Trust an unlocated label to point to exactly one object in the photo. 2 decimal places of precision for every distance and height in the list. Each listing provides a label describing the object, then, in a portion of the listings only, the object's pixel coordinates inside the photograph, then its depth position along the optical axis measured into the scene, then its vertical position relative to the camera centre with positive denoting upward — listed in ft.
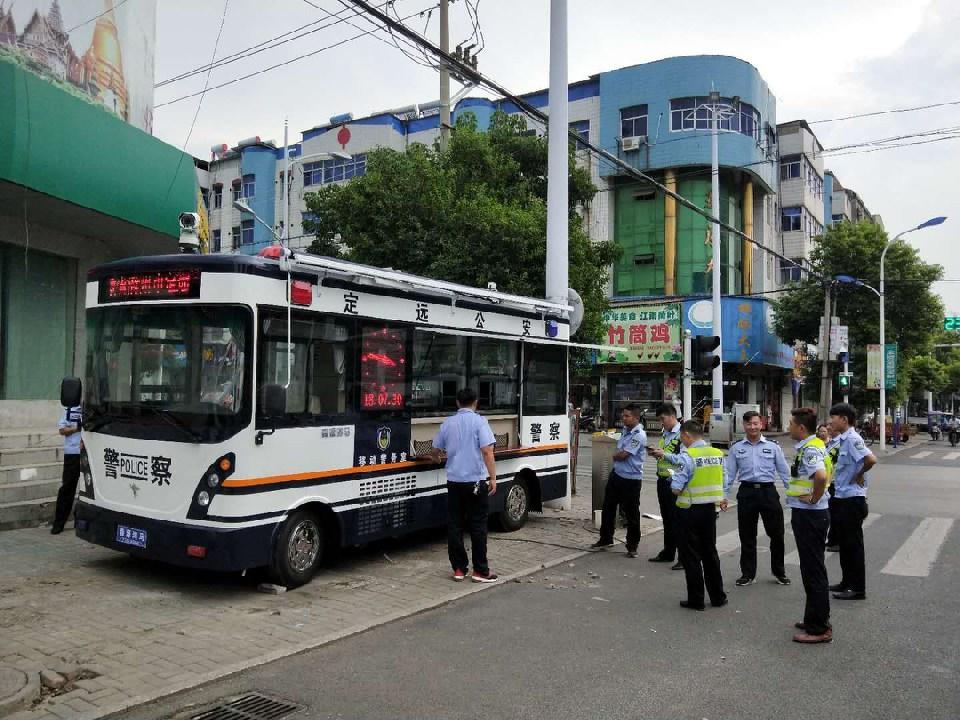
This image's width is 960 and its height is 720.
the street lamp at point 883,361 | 92.94 +2.51
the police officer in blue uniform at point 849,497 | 23.58 -3.67
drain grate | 14.38 -6.23
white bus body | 21.13 -0.85
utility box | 33.86 -3.65
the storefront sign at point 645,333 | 118.21 +7.47
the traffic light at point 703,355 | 42.29 +1.44
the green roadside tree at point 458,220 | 53.11 +11.81
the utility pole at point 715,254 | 74.74 +13.34
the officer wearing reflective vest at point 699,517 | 21.90 -3.84
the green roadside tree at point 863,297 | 115.85 +12.85
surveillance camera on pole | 27.96 +5.38
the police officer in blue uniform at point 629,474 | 29.04 -3.52
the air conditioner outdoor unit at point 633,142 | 117.80 +36.47
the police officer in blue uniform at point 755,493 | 25.62 -3.73
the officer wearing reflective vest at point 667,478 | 26.68 -3.48
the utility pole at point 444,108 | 62.28 +22.12
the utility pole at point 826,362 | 93.52 +2.34
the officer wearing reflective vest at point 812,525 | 19.12 -3.67
